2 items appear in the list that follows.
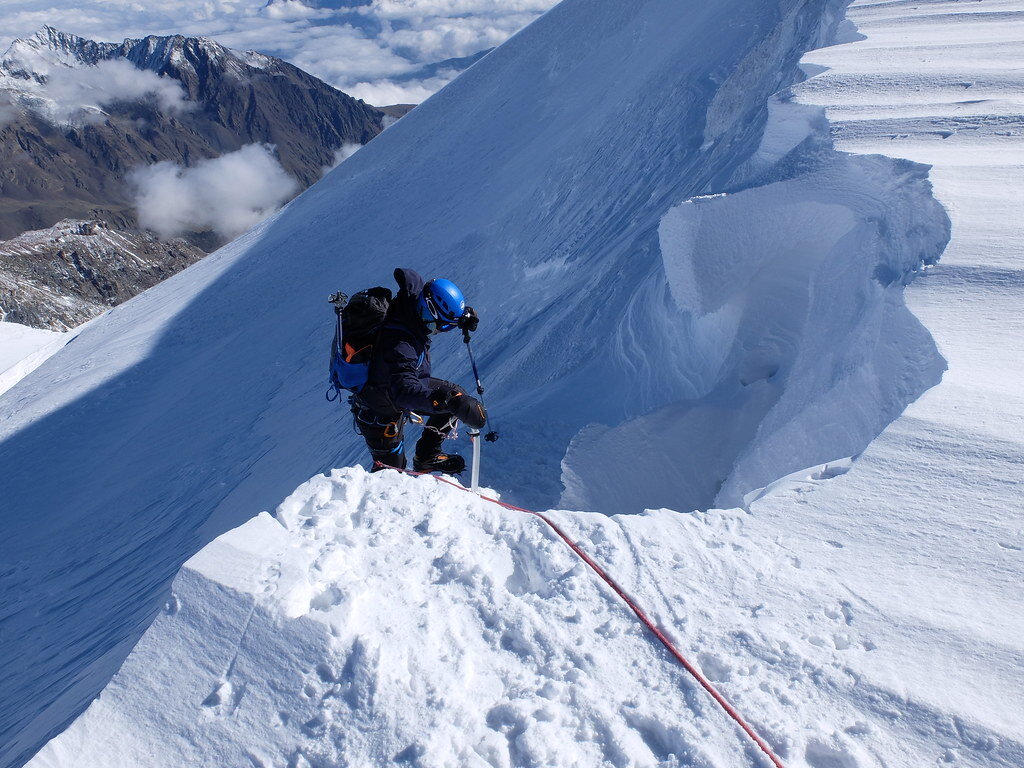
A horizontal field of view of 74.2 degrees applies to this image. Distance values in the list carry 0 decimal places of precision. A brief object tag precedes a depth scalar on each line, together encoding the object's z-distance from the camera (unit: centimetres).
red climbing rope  237
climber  465
